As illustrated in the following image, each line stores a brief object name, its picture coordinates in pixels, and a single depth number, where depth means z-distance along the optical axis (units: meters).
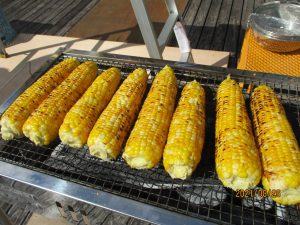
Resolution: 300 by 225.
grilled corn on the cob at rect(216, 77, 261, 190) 0.32
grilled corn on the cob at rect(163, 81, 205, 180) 0.34
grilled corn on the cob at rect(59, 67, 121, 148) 0.40
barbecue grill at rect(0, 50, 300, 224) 0.33
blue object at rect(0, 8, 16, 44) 1.04
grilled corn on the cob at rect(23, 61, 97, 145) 0.42
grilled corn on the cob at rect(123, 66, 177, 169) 0.36
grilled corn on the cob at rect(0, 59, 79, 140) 0.43
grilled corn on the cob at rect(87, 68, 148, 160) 0.38
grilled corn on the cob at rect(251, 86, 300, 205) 0.30
